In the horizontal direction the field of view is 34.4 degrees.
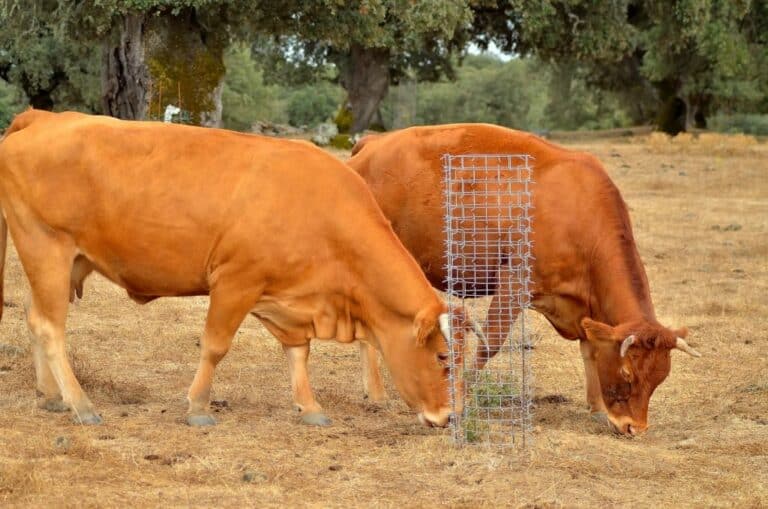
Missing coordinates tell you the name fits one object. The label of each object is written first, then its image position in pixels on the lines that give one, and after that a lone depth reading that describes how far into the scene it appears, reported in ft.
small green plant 25.76
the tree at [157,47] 65.72
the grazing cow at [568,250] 27.78
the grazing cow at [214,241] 27.09
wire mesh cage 26.21
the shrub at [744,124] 142.00
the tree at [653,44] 98.54
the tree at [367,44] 66.39
